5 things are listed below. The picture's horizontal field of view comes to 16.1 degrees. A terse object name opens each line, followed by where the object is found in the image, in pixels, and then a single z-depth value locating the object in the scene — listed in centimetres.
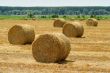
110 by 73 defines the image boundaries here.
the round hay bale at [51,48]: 1712
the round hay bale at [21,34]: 2434
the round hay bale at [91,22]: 4724
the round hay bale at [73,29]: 2938
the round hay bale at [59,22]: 4435
